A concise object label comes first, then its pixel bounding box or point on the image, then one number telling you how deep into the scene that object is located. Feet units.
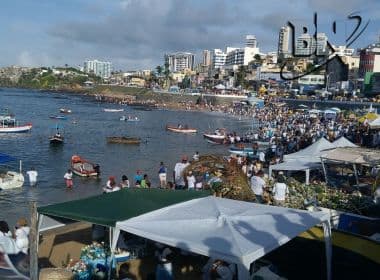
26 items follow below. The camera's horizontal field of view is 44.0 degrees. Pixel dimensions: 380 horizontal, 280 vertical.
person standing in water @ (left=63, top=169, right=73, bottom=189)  66.08
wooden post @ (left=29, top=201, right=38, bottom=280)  19.04
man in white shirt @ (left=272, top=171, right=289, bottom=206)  40.55
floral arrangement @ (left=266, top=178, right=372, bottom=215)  38.28
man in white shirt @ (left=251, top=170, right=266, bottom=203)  44.81
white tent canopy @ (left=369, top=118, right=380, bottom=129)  78.02
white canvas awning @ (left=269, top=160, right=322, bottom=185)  50.54
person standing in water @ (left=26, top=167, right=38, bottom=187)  65.86
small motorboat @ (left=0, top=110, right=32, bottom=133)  135.94
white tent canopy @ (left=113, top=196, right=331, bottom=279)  19.51
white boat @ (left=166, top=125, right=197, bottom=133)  158.10
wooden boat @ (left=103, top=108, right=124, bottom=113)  267.90
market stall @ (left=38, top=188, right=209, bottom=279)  24.57
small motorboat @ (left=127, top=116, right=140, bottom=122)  202.28
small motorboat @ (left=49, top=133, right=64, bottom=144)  115.34
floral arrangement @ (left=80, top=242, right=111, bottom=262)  26.68
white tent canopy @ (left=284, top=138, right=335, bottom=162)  55.06
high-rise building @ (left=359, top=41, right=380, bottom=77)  409.90
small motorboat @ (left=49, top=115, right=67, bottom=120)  205.67
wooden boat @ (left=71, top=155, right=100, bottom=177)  73.72
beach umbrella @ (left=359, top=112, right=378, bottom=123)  108.31
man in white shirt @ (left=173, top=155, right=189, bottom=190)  49.73
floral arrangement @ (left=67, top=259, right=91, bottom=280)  24.92
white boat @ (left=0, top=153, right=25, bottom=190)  61.93
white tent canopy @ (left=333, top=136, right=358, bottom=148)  59.32
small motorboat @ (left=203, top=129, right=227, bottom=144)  128.47
